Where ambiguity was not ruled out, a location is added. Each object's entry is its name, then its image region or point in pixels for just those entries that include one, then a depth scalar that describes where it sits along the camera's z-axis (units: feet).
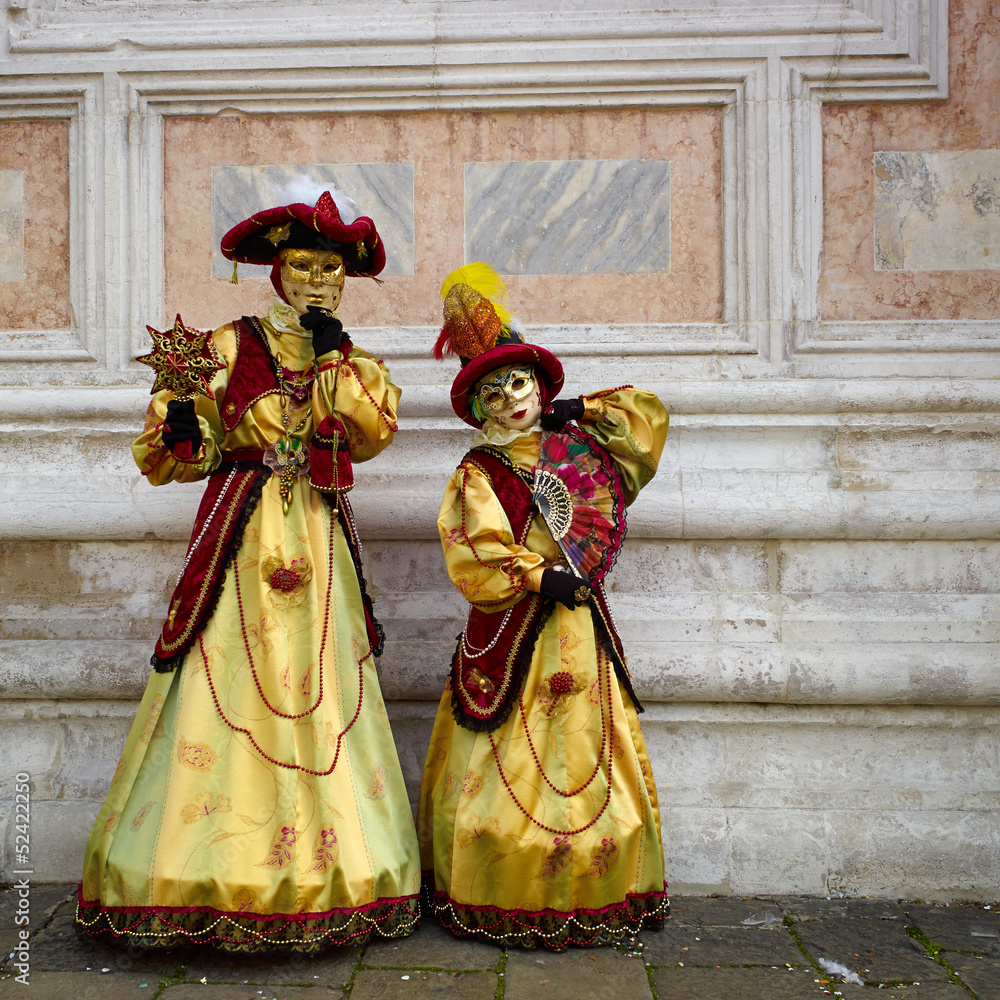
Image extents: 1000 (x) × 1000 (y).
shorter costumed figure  8.57
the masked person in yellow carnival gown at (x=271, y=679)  8.29
